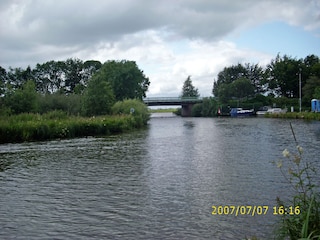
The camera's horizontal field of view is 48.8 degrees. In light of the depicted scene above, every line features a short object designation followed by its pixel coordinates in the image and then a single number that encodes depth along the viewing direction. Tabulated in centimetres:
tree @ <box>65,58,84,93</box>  10050
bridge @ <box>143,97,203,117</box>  9919
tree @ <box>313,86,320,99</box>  6323
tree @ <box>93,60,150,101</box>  7018
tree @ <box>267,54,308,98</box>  8600
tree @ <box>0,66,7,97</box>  9276
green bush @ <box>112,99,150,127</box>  4854
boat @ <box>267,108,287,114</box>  7124
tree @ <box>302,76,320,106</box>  7138
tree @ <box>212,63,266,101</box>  11013
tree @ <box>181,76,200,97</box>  14512
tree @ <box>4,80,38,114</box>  4291
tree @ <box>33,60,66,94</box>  9938
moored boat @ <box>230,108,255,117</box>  8594
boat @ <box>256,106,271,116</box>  8238
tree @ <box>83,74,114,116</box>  4697
